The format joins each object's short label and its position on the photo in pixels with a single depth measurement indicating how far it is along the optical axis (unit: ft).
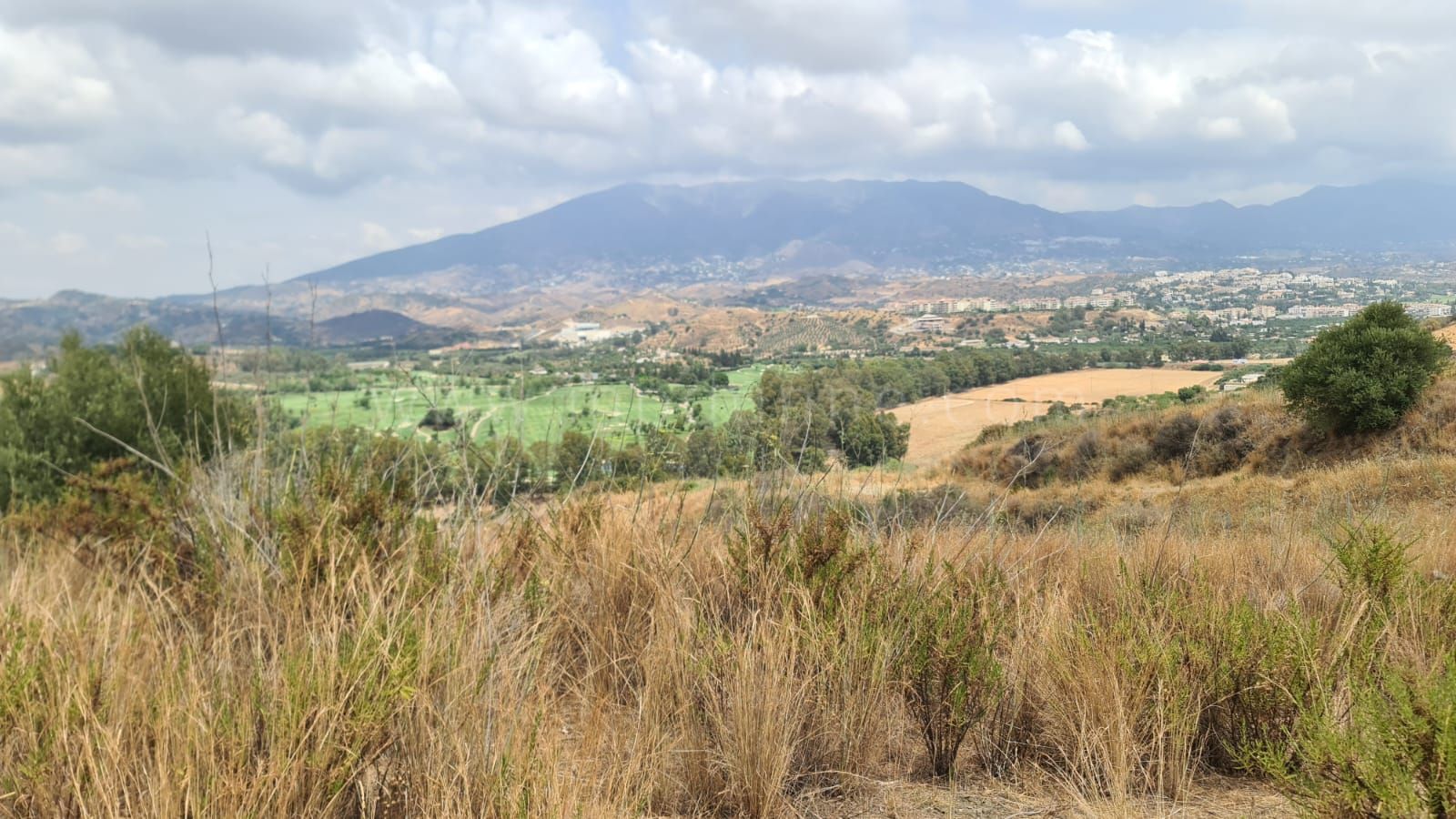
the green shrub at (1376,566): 10.10
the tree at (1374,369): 55.01
